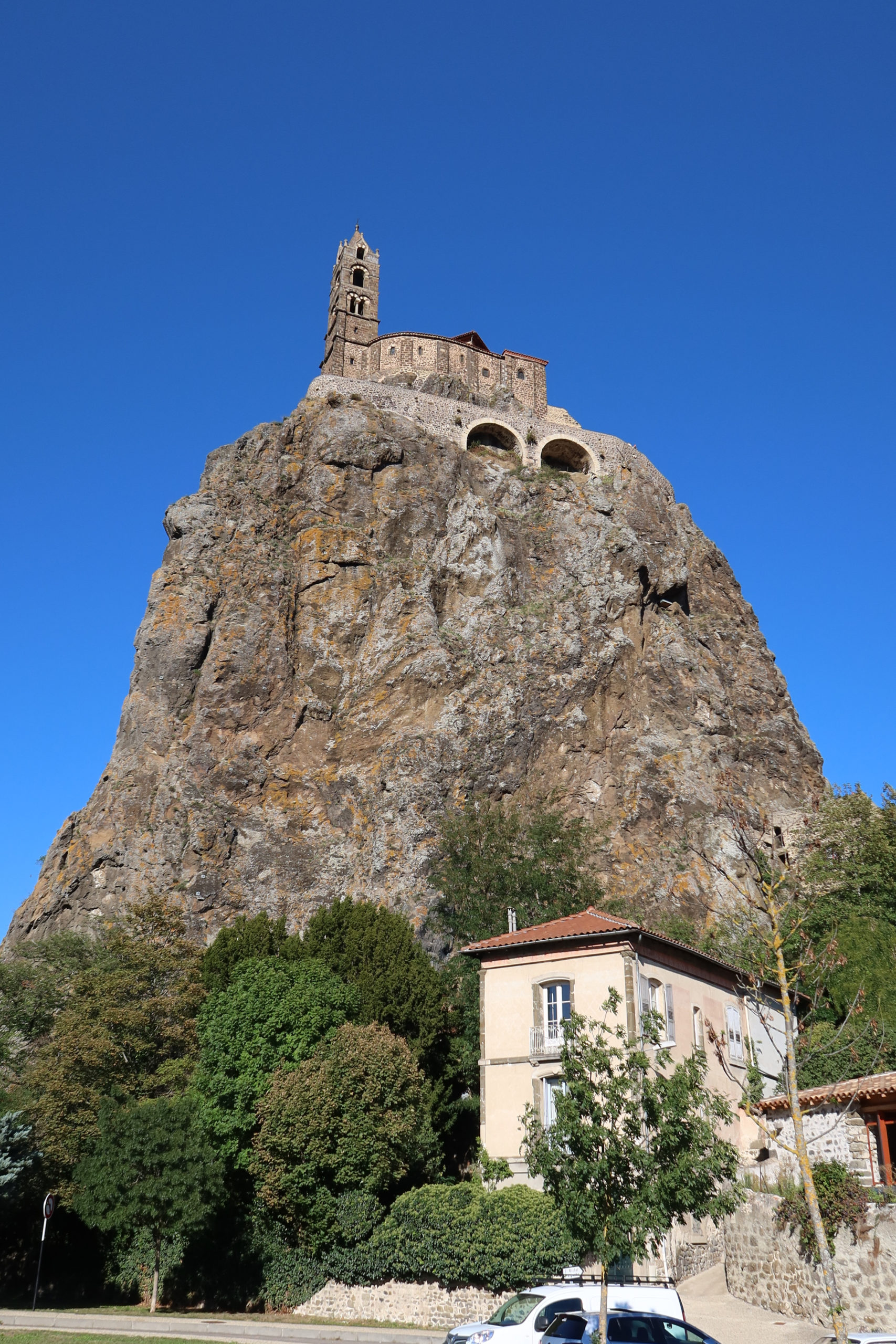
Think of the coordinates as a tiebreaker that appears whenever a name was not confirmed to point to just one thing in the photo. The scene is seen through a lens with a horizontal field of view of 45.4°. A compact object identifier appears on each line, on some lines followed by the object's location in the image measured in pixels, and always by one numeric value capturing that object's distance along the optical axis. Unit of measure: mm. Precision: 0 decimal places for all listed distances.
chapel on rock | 80188
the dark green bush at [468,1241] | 24656
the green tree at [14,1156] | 30328
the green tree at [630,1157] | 17062
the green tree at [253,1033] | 30750
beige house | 29438
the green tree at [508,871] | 43188
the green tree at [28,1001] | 41469
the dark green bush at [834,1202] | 20938
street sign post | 28906
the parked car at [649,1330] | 17812
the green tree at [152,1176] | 28484
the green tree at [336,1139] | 28016
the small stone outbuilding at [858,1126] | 23375
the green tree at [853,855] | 45781
